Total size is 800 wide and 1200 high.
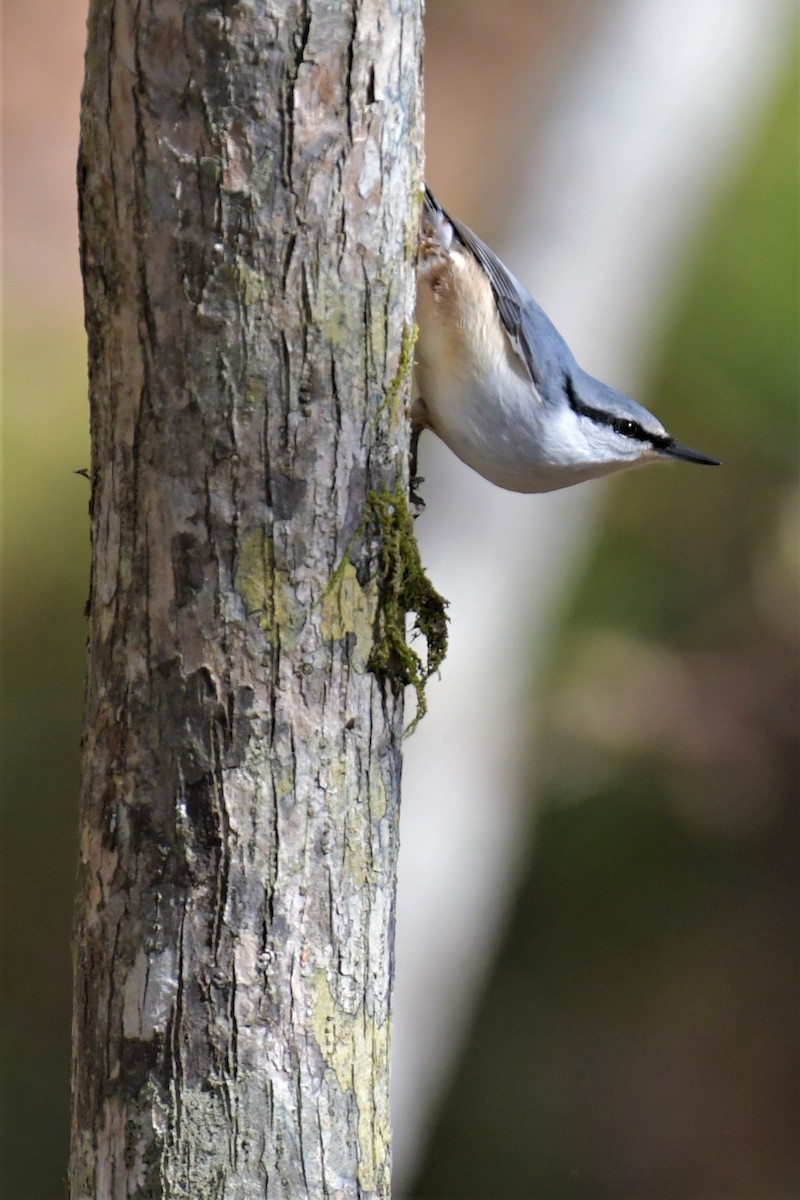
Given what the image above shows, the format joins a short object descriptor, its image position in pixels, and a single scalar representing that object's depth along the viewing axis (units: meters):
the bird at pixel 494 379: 5.31
